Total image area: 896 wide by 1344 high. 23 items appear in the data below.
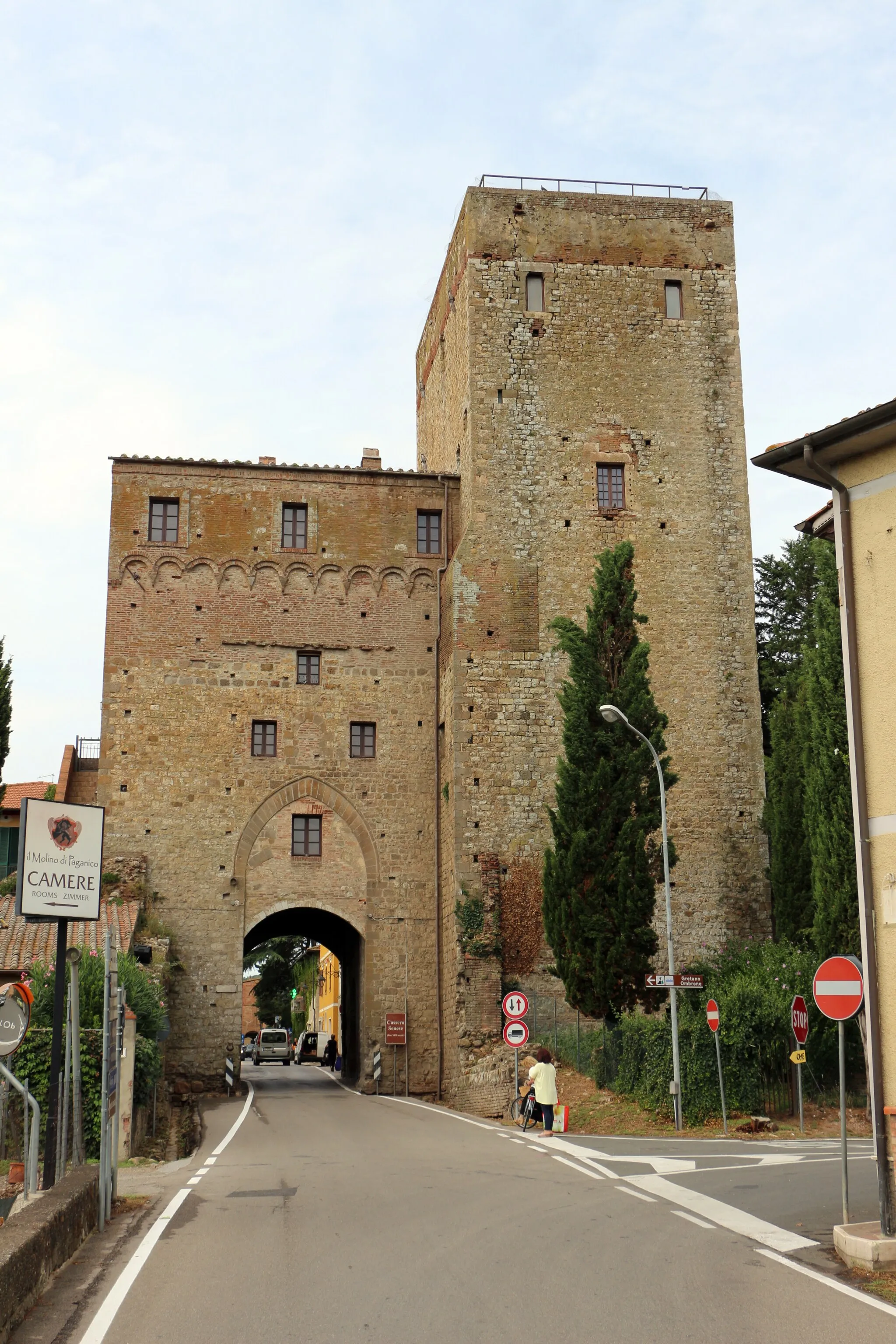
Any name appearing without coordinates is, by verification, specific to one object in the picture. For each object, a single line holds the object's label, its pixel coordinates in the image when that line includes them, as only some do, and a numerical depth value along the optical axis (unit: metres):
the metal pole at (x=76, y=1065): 12.46
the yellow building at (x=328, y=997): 66.00
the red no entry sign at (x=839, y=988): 10.87
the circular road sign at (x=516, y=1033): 22.34
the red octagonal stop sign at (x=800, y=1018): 21.36
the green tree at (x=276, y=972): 70.44
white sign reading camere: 12.92
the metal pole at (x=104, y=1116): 11.38
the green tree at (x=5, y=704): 29.20
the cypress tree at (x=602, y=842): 24.92
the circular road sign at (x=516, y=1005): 22.67
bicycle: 21.14
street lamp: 21.31
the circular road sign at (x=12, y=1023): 11.66
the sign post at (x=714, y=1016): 20.98
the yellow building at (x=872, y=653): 10.14
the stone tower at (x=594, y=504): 30.72
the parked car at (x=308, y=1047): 59.06
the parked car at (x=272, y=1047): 57.41
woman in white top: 20.05
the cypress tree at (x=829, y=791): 25.73
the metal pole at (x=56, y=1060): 11.74
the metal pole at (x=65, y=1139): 12.53
